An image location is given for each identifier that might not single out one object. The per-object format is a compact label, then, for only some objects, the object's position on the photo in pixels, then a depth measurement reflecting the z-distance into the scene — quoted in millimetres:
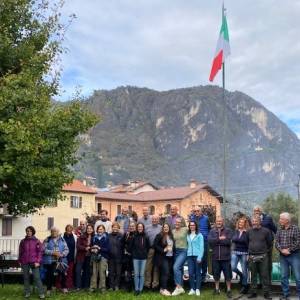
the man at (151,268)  13805
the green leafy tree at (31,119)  11703
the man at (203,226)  14008
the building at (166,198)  82669
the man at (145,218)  14484
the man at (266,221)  13016
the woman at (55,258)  14195
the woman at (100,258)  13945
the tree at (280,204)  73438
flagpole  16078
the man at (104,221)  14981
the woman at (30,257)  13281
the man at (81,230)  14888
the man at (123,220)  14766
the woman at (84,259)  14320
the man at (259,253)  12508
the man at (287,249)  12117
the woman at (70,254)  14422
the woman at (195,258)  13328
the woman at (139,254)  13578
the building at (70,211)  64381
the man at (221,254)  13102
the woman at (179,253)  13531
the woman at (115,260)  13992
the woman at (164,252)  13602
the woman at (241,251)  13062
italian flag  19078
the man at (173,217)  14246
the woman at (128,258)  13953
